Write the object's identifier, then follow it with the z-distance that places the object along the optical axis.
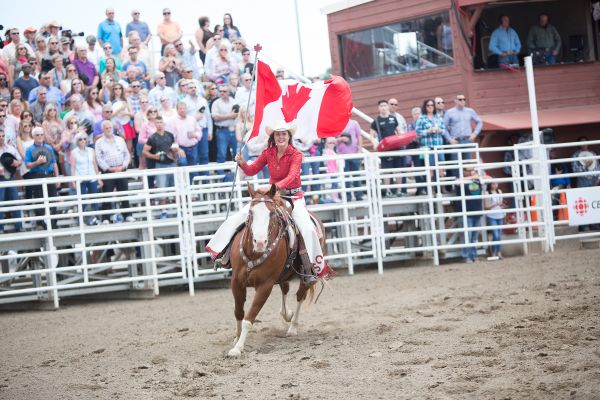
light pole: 29.75
